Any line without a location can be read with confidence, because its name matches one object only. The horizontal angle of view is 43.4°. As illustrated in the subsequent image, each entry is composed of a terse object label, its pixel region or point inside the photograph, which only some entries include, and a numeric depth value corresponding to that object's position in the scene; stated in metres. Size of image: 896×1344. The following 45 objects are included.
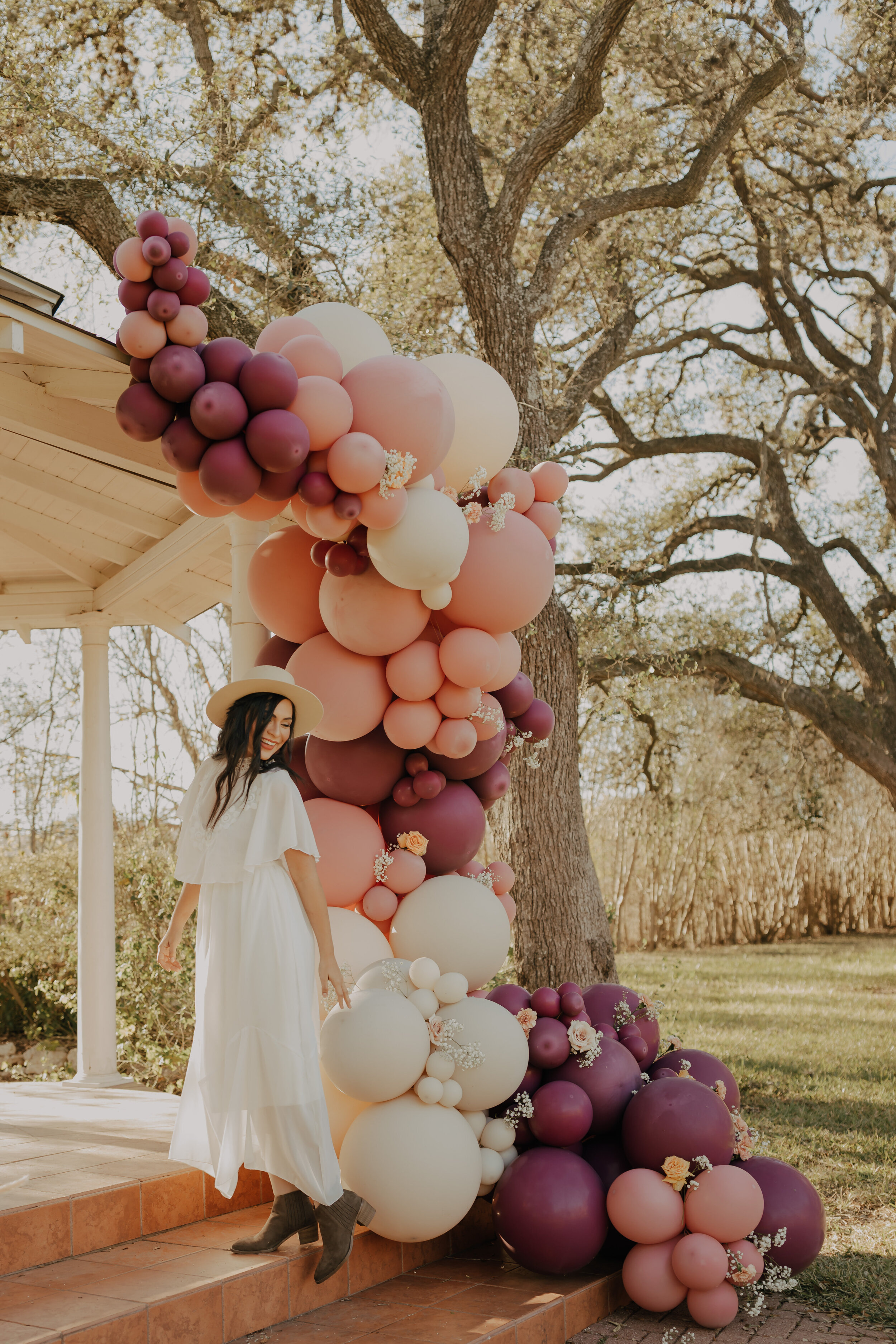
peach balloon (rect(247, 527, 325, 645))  3.69
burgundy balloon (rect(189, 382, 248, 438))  2.82
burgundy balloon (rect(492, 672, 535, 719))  3.94
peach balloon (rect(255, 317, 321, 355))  3.37
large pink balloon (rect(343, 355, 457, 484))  3.16
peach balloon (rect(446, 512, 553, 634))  3.52
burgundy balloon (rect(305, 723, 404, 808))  3.60
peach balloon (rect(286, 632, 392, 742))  3.48
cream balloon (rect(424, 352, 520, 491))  3.71
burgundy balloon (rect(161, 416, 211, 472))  2.88
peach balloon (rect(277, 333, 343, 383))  3.14
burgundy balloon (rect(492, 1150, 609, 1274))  3.38
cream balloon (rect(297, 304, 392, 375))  3.51
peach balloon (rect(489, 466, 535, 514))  3.78
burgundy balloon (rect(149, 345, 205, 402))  2.82
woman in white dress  3.06
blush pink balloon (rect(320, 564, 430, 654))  3.38
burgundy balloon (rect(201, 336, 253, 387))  2.90
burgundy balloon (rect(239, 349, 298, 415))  2.89
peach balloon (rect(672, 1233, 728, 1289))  3.29
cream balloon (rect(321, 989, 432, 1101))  3.21
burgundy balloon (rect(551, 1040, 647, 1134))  3.67
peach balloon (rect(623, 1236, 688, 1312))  3.38
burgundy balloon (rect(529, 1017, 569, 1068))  3.68
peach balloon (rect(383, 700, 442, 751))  3.49
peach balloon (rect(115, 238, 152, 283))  2.80
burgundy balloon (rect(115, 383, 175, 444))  2.88
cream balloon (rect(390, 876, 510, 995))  3.56
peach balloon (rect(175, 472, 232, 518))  3.14
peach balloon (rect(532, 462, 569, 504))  3.93
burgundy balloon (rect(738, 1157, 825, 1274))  3.51
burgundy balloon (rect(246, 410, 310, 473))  2.86
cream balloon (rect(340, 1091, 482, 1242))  3.20
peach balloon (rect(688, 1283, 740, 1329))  3.32
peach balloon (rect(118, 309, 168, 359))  2.84
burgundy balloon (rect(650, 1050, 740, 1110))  3.94
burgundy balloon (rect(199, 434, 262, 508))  2.86
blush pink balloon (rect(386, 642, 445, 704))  3.45
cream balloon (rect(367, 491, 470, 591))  3.15
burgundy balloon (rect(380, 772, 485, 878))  3.64
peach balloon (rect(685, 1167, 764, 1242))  3.32
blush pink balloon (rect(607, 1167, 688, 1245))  3.36
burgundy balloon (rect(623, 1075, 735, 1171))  3.45
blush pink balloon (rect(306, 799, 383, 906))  3.53
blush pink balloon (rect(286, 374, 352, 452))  2.99
